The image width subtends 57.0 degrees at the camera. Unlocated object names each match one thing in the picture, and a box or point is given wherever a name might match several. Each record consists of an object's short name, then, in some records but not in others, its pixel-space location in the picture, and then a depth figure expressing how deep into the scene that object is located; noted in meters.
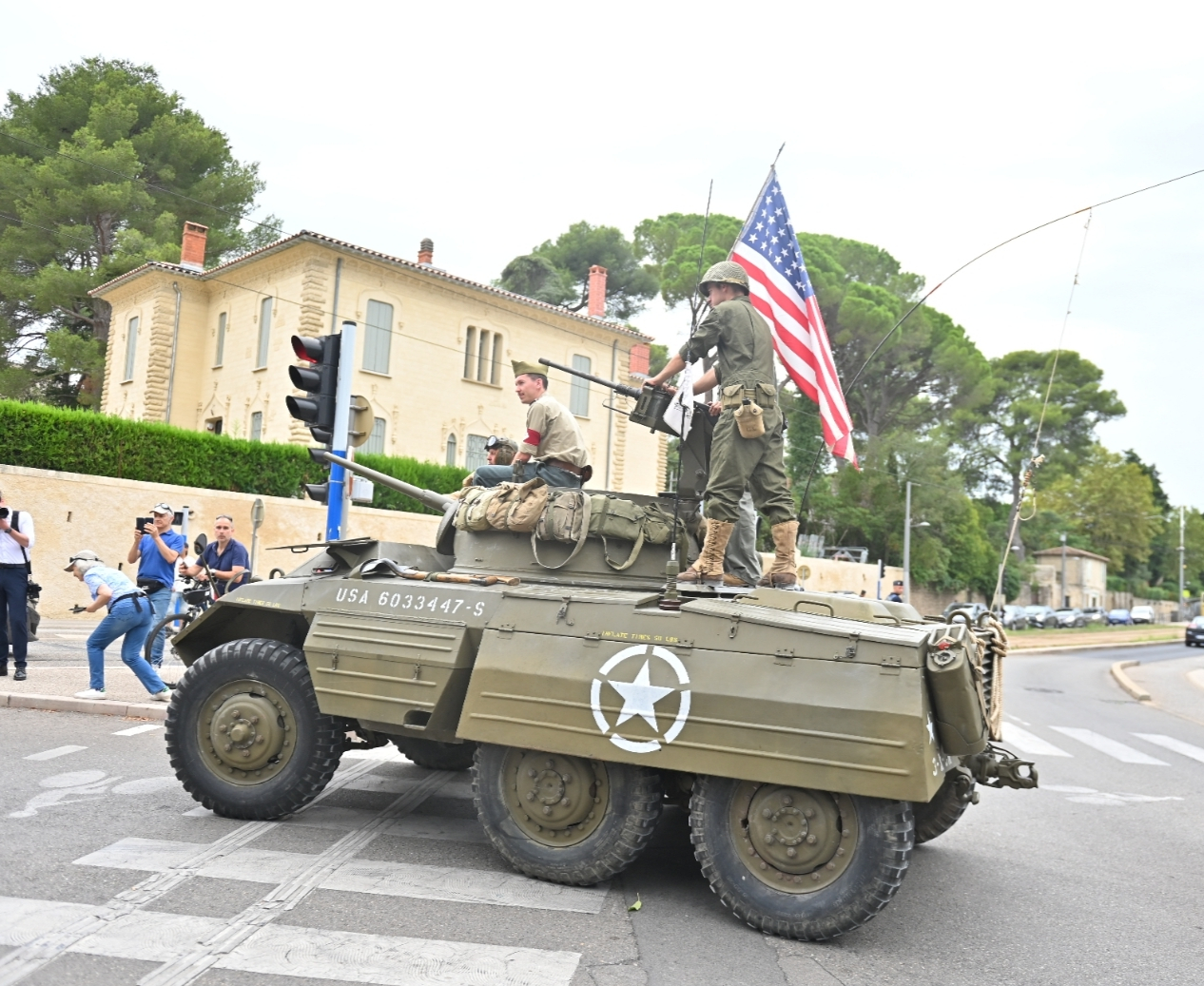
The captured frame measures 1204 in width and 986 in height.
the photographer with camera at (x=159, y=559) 10.72
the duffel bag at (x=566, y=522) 6.22
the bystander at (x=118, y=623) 9.89
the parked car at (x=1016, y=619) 54.91
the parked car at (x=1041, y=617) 57.12
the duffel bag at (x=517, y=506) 6.29
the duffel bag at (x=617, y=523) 6.18
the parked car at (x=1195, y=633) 47.97
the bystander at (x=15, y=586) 11.12
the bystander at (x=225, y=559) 11.25
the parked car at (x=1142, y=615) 72.81
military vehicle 4.87
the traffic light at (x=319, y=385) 9.60
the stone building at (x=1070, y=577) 74.69
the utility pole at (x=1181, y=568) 82.00
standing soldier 6.05
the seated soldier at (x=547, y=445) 6.80
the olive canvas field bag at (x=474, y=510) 6.47
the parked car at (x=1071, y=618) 59.47
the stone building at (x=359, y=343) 32.66
